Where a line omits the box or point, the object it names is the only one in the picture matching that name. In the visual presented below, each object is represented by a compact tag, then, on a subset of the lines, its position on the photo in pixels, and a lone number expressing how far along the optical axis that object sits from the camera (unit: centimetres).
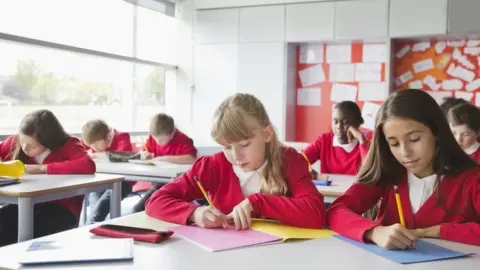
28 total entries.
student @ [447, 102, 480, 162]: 288
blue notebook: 121
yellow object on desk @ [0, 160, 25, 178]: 263
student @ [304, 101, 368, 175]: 349
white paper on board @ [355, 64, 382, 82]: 555
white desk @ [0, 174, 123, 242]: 229
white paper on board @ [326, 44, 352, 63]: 574
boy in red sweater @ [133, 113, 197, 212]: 416
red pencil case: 135
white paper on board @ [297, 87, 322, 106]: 595
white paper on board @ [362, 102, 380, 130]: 563
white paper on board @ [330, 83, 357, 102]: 574
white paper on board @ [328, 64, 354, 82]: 573
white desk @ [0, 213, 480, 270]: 114
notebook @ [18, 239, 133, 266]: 115
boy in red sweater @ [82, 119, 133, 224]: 404
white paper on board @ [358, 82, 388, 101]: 554
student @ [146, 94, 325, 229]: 157
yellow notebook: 144
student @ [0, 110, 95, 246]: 260
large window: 447
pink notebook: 131
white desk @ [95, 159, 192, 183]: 348
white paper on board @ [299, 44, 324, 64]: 590
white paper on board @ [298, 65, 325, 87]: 590
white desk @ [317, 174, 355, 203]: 256
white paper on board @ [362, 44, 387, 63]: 551
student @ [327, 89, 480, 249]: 149
